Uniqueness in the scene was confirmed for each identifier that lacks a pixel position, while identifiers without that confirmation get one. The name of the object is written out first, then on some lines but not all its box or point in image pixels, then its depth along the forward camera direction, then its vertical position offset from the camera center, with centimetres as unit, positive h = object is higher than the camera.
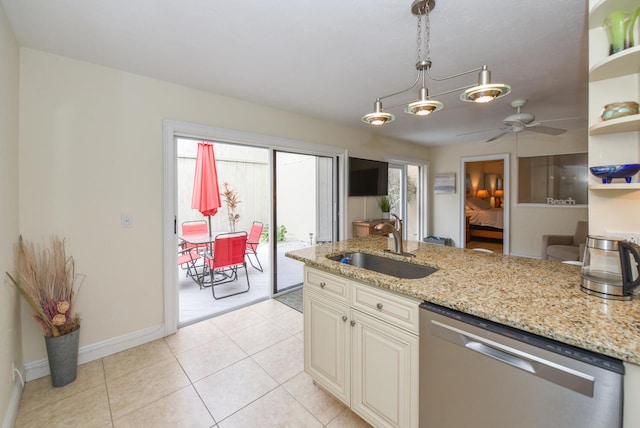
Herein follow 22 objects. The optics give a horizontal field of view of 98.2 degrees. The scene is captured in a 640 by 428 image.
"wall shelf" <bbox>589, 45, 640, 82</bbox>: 115 +65
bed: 654 -20
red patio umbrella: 423 +44
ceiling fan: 296 +96
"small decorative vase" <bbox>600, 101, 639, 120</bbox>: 122 +46
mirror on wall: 476 +57
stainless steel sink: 179 -38
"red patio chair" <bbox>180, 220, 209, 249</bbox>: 457 -29
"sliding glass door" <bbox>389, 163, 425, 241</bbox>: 556 +32
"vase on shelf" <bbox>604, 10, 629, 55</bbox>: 121 +81
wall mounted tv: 432 +56
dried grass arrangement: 183 -50
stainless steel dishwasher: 84 -59
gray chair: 400 -54
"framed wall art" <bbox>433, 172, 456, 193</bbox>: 594 +62
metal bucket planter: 191 -102
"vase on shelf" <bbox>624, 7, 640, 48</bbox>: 119 +78
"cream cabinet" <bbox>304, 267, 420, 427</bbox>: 131 -74
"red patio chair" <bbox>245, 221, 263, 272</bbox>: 462 -46
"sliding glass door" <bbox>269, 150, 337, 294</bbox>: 391 +13
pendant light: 137 +64
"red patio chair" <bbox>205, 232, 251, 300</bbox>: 346 -55
